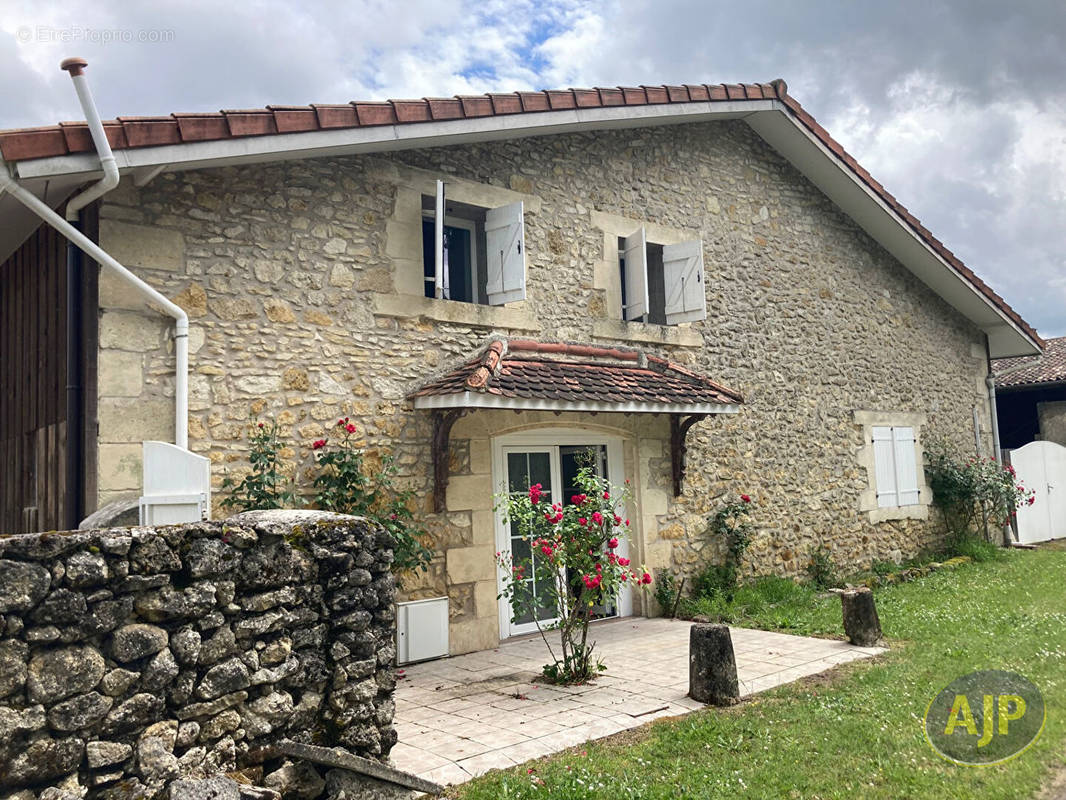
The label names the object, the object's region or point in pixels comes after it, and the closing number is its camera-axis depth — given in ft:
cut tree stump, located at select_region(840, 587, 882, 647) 23.17
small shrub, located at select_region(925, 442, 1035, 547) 41.78
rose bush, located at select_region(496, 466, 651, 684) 19.88
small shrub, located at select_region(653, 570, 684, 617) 28.50
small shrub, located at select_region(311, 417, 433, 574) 20.80
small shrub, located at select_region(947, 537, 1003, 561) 40.50
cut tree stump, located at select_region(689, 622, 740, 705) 17.98
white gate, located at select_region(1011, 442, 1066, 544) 47.67
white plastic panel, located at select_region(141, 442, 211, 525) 16.67
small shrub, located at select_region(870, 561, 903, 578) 36.58
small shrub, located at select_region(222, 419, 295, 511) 19.35
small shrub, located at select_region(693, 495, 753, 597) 30.01
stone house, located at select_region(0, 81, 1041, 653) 19.29
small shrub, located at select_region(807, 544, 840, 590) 34.58
